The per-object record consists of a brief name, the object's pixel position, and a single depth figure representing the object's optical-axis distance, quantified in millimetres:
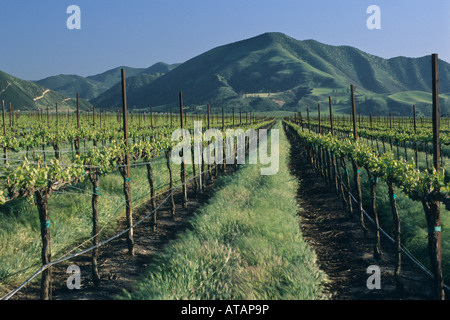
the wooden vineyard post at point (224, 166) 23884
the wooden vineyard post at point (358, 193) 11367
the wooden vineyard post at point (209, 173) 21206
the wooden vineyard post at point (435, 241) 6973
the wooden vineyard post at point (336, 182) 16123
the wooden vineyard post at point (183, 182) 15481
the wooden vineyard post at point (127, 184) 10359
